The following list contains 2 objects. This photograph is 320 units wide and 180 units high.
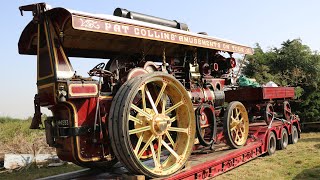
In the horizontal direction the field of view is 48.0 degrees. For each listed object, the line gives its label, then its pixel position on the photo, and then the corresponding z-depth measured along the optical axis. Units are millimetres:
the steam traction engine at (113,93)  4648
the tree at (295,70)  14094
